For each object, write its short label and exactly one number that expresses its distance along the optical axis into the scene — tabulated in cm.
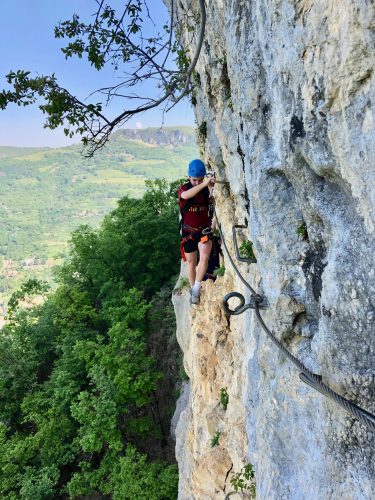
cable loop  238
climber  654
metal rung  488
